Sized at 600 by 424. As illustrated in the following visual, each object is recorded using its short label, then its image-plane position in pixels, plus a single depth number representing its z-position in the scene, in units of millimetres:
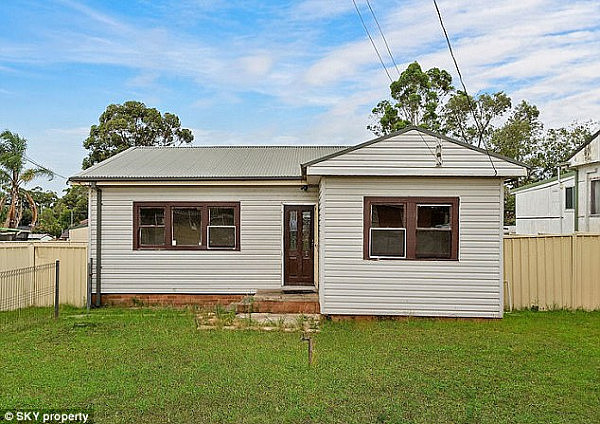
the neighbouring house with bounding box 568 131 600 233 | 14867
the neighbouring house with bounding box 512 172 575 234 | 17281
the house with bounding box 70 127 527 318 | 9953
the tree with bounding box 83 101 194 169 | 35250
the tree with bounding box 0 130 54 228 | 36156
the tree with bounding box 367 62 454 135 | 27516
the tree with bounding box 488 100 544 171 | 35625
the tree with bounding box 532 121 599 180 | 34938
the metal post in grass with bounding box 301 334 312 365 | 6883
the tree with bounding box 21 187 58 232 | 55209
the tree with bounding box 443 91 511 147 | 32750
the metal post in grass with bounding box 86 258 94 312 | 12000
